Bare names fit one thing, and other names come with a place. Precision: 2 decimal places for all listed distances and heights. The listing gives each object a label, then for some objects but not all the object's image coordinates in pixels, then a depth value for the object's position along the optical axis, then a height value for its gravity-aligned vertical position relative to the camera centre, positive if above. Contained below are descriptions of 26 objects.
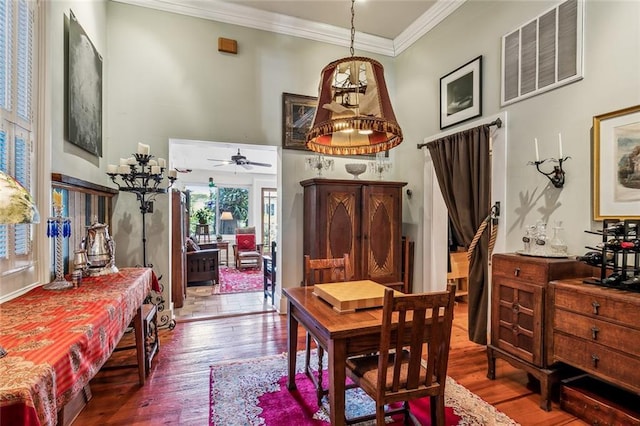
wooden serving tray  1.83 -0.53
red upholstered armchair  7.54 -1.00
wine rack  1.82 -0.27
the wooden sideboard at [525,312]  2.14 -0.74
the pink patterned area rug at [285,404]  2.02 -1.34
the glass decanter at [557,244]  2.35 -0.25
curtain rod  2.99 +0.83
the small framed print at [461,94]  3.26 +1.28
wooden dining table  1.59 -0.66
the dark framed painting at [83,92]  2.52 +1.06
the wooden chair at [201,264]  5.57 -0.98
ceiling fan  6.14 +1.00
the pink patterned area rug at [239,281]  5.57 -1.42
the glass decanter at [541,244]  2.36 -0.25
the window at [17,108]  1.75 +0.60
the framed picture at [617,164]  2.09 +0.32
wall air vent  2.42 +1.32
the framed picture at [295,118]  4.11 +1.21
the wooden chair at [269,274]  4.47 -0.94
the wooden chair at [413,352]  1.52 -0.71
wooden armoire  3.78 -0.17
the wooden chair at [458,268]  4.65 -0.86
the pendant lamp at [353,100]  1.77 +0.65
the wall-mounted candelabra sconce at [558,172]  2.49 +0.31
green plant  8.62 -0.14
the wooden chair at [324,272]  2.49 -0.51
